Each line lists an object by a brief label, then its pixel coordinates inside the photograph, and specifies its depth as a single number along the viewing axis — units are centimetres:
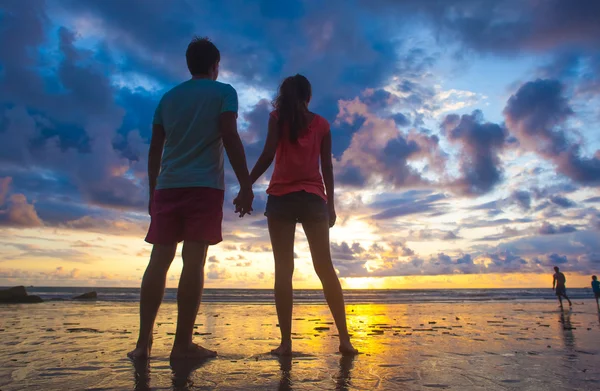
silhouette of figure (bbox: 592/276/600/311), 1779
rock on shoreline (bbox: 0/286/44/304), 1491
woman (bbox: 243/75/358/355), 373
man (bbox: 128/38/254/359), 323
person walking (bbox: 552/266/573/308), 1839
